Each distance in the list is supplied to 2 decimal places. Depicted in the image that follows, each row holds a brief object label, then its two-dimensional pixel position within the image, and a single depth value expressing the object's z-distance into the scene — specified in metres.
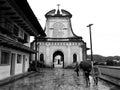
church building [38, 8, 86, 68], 27.03
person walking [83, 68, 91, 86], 9.13
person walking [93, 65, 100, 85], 9.41
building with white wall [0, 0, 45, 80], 9.02
